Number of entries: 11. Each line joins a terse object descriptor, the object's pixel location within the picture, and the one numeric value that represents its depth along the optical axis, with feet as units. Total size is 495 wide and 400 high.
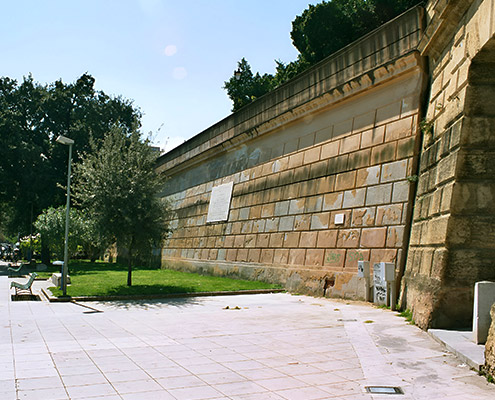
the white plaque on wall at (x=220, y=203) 64.23
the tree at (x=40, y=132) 103.35
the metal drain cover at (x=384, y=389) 15.03
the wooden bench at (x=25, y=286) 46.14
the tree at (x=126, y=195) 49.93
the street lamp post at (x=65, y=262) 44.86
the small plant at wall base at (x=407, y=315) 26.67
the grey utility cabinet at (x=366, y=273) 35.04
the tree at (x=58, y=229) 89.86
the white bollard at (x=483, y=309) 19.19
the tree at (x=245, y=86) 121.29
